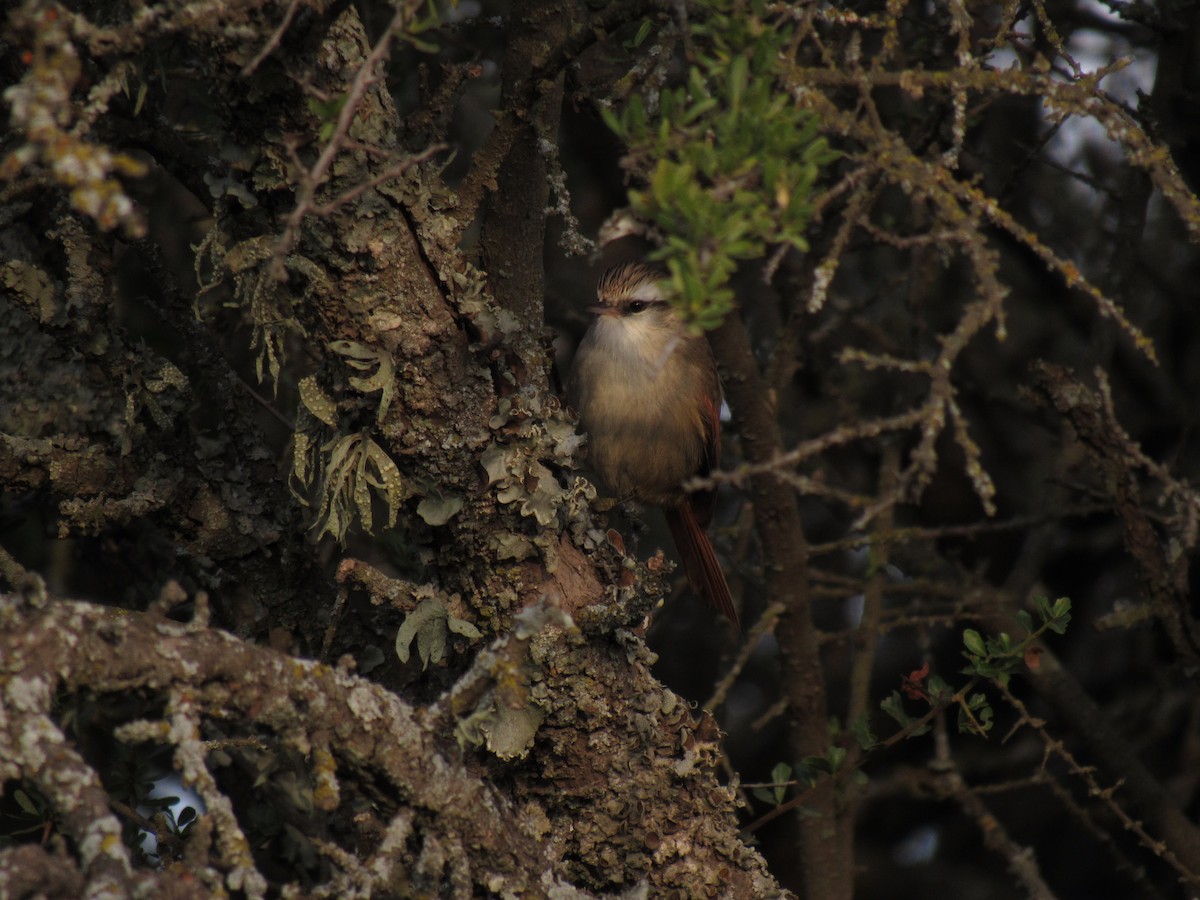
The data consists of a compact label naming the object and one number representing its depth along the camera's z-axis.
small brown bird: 9.07
